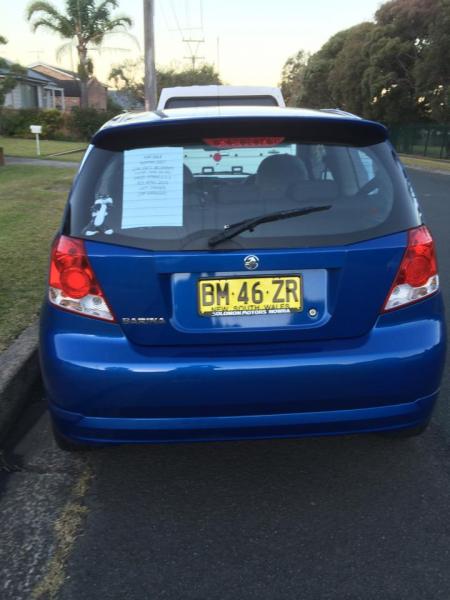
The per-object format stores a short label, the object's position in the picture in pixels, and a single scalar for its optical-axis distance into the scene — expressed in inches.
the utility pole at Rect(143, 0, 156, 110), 784.9
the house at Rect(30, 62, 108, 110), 2849.4
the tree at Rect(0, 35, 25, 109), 1040.8
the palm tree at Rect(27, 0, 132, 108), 1615.4
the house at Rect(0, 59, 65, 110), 1932.8
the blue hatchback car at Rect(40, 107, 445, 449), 96.3
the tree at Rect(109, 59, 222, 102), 3649.9
